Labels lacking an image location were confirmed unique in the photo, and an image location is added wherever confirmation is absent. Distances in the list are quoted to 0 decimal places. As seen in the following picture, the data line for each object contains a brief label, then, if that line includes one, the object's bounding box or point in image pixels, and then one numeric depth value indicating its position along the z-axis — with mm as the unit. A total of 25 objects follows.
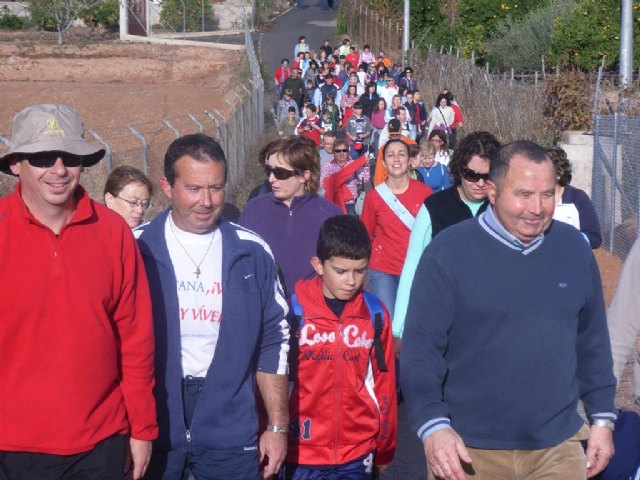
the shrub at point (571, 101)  18109
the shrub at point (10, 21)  67938
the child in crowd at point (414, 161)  12094
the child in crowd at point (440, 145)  14586
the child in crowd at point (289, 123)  23938
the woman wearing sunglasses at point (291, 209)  6574
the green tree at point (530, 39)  38100
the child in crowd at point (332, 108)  24094
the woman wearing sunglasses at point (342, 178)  10578
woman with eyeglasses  6570
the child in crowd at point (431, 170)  12930
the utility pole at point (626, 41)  16344
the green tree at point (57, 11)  65000
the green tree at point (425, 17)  52375
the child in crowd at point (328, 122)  22988
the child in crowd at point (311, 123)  20109
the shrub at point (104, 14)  67812
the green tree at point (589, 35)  31891
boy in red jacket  5293
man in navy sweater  4184
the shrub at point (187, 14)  66625
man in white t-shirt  4527
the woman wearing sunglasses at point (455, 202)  6062
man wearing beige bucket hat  3881
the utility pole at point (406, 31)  37516
